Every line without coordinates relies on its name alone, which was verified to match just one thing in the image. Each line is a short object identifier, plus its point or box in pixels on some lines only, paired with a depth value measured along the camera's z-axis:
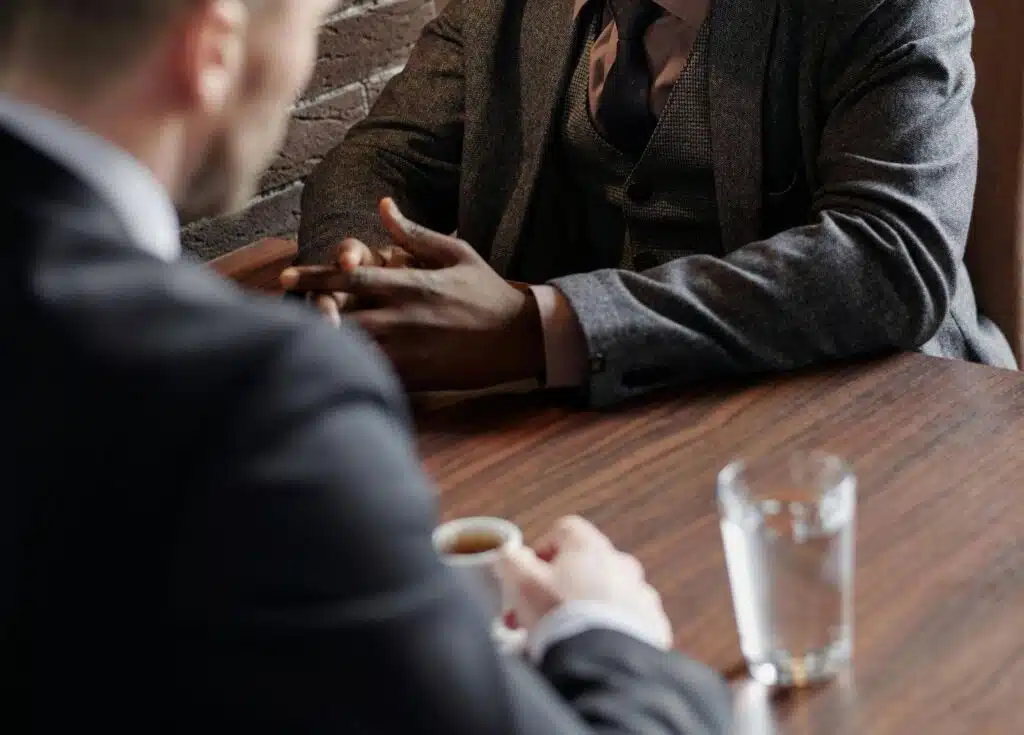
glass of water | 1.50
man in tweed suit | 1.88
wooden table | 1.48
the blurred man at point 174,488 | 1.23
